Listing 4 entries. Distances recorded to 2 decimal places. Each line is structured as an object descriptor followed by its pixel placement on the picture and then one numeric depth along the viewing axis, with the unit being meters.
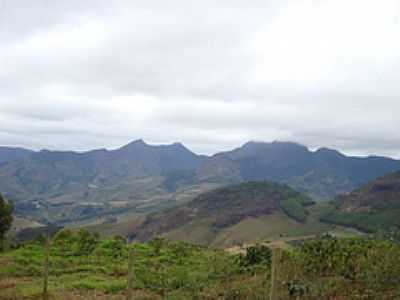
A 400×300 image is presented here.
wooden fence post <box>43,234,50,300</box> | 12.21
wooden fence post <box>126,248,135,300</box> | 9.61
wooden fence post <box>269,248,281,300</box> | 8.17
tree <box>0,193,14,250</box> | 30.11
